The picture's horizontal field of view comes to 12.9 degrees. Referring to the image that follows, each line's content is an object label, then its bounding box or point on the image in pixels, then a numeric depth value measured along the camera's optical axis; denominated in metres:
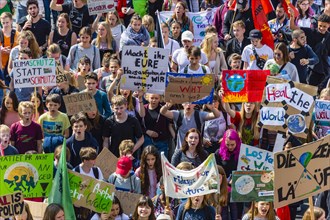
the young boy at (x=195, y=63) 19.88
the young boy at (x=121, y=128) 18.55
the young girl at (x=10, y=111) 18.89
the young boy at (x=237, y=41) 21.98
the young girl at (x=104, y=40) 21.97
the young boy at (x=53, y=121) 18.44
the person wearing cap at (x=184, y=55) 21.12
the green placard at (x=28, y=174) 16.36
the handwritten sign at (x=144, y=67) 19.45
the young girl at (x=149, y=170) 17.56
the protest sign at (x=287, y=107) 18.31
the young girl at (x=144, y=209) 16.16
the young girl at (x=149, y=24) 22.67
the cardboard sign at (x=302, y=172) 15.47
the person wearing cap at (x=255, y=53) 21.33
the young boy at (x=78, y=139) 17.92
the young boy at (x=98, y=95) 19.14
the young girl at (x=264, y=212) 16.48
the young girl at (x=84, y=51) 21.36
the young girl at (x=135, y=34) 22.08
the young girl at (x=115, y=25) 22.62
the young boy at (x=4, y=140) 17.62
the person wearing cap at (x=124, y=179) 17.33
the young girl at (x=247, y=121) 18.80
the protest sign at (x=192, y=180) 16.58
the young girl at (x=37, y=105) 19.00
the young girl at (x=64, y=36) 22.27
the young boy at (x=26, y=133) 18.27
